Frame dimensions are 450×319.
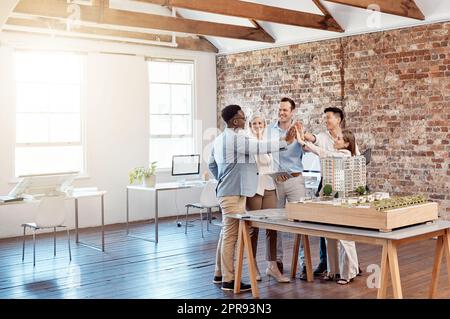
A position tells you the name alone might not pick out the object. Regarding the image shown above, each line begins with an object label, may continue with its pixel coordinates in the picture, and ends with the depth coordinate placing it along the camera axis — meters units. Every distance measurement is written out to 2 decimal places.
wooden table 4.28
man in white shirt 6.03
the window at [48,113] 9.14
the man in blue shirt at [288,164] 6.04
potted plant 8.81
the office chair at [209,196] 8.95
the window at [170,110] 10.66
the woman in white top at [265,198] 5.93
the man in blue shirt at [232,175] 5.52
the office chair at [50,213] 7.10
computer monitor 9.35
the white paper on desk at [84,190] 8.14
